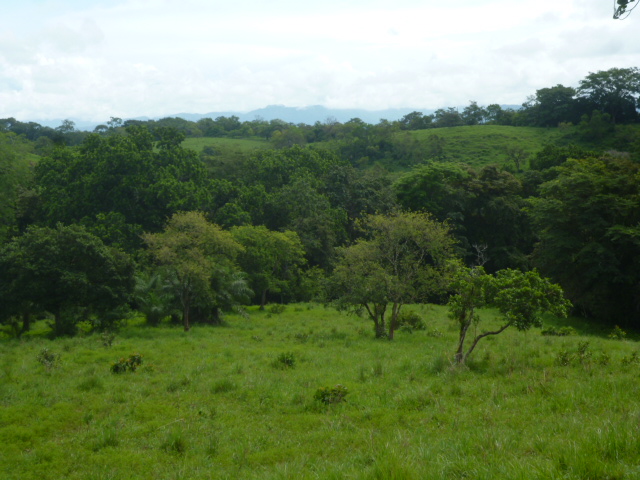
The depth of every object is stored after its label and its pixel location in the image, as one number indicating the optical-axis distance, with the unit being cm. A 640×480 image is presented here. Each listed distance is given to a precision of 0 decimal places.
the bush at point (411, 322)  2409
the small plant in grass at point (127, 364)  1470
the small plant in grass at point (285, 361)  1519
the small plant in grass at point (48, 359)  1472
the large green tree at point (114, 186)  3706
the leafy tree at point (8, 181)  3291
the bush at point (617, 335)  2043
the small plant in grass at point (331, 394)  1077
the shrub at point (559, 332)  2102
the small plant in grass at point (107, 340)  1917
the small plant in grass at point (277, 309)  3221
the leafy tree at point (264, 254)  3419
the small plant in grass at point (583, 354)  1282
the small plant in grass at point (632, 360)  1199
